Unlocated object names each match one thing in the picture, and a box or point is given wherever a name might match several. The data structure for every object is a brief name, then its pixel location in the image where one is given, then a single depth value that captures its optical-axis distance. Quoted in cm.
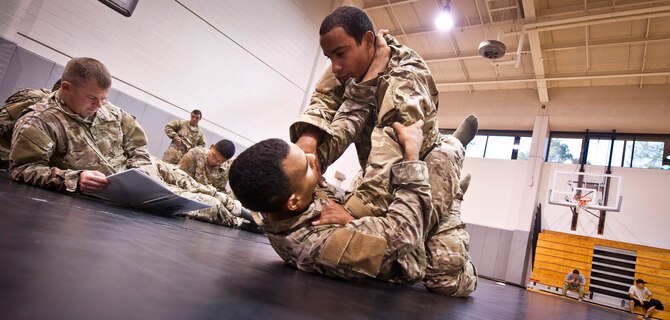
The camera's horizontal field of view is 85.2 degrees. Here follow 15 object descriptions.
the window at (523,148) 984
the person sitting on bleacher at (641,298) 730
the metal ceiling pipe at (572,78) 786
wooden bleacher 775
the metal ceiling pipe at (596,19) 617
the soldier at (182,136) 506
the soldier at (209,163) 397
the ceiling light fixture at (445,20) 569
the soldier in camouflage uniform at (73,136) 178
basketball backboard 838
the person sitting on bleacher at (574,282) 811
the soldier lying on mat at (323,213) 102
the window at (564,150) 938
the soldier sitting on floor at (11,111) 232
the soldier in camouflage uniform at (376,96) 135
